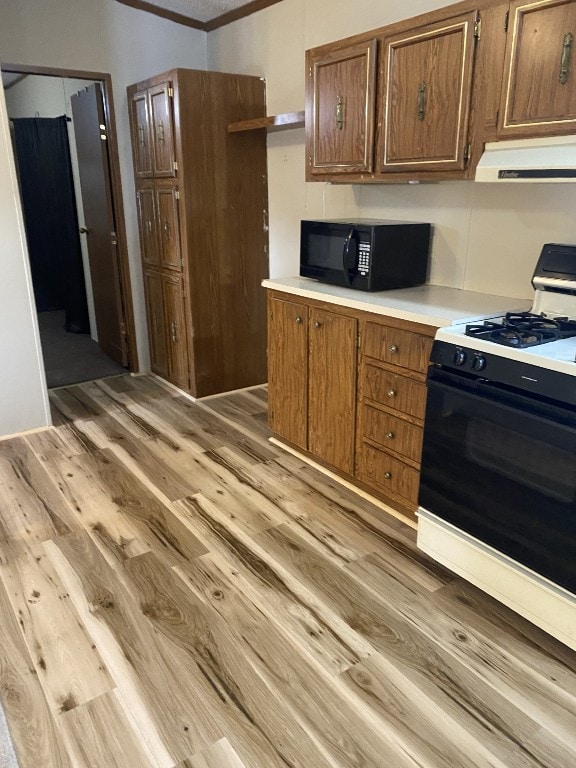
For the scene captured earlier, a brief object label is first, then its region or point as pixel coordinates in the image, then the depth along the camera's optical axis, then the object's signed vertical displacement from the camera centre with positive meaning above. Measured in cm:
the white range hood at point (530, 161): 189 +9
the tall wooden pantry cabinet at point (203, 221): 358 -19
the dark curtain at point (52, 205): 547 -12
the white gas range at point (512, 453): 174 -83
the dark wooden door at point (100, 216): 421 -18
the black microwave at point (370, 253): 264 -28
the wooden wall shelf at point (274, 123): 316 +38
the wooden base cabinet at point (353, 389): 236 -89
